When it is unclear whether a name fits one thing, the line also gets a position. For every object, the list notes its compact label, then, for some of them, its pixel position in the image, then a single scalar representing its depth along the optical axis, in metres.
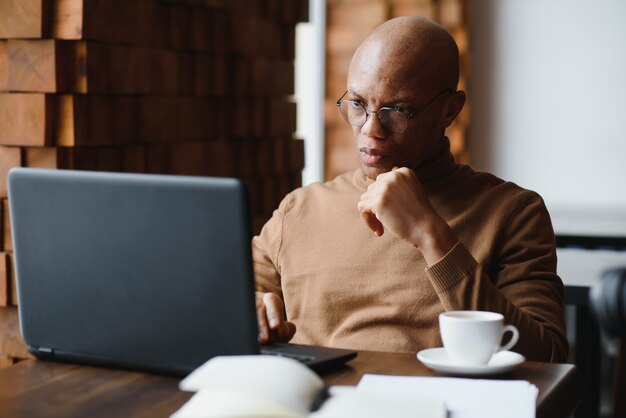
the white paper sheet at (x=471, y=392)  1.87
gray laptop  1.91
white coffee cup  2.03
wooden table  1.92
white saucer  2.01
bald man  2.32
